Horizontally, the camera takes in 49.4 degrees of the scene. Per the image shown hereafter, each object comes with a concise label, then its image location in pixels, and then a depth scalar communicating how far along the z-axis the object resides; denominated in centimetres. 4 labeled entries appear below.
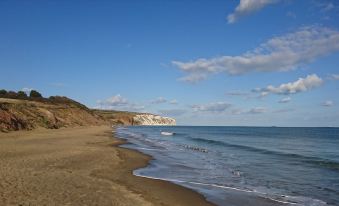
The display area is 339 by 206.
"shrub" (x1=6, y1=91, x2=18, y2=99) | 10519
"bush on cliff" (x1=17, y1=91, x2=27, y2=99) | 10852
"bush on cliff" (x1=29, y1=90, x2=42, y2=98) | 12794
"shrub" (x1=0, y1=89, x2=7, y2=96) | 11064
